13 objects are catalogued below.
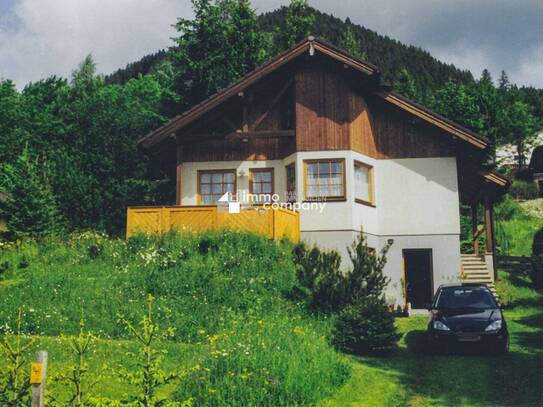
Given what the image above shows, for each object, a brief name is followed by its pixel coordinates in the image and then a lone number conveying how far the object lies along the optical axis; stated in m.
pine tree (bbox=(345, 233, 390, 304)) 18.06
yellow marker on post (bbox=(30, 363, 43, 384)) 7.60
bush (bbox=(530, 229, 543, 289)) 29.28
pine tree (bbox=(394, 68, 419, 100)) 59.12
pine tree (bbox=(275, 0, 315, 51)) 46.22
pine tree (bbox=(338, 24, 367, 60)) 54.22
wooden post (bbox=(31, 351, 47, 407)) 7.62
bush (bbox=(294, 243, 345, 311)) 17.97
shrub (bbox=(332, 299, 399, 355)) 15.58
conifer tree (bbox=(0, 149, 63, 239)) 29.55
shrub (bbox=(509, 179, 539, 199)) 65.19
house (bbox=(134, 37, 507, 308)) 24.77
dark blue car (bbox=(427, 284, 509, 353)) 15.70
